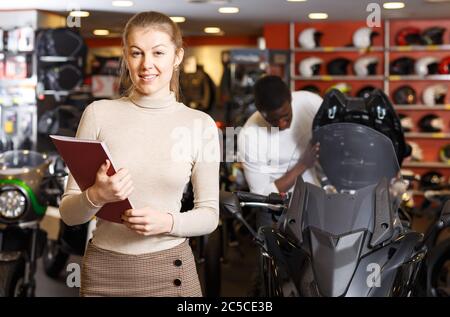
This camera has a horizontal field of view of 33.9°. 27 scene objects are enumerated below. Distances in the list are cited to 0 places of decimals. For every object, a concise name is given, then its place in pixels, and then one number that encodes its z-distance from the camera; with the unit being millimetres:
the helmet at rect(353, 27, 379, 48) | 7246
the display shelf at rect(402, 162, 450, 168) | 8031
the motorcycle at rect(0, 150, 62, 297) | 3008
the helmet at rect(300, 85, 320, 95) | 7980
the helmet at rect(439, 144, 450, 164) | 8094
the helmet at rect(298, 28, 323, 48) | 7562
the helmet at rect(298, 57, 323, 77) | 8141
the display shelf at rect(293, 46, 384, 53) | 7766
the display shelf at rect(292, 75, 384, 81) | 8188
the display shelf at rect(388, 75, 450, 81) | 8062
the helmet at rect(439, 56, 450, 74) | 7961
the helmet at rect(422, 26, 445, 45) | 7254
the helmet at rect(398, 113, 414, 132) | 7996
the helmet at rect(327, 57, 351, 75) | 8109
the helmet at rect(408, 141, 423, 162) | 7938
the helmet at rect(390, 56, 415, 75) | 8086
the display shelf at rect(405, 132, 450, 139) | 8070
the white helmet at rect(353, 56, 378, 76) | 8031
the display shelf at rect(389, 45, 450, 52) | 7830
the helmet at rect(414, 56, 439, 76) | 7980
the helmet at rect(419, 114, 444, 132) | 8062
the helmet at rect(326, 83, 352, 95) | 8055
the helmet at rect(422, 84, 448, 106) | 8039
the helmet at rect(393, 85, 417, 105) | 8117
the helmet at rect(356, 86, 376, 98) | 8016
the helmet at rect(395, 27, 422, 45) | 7578
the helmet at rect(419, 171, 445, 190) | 7695
